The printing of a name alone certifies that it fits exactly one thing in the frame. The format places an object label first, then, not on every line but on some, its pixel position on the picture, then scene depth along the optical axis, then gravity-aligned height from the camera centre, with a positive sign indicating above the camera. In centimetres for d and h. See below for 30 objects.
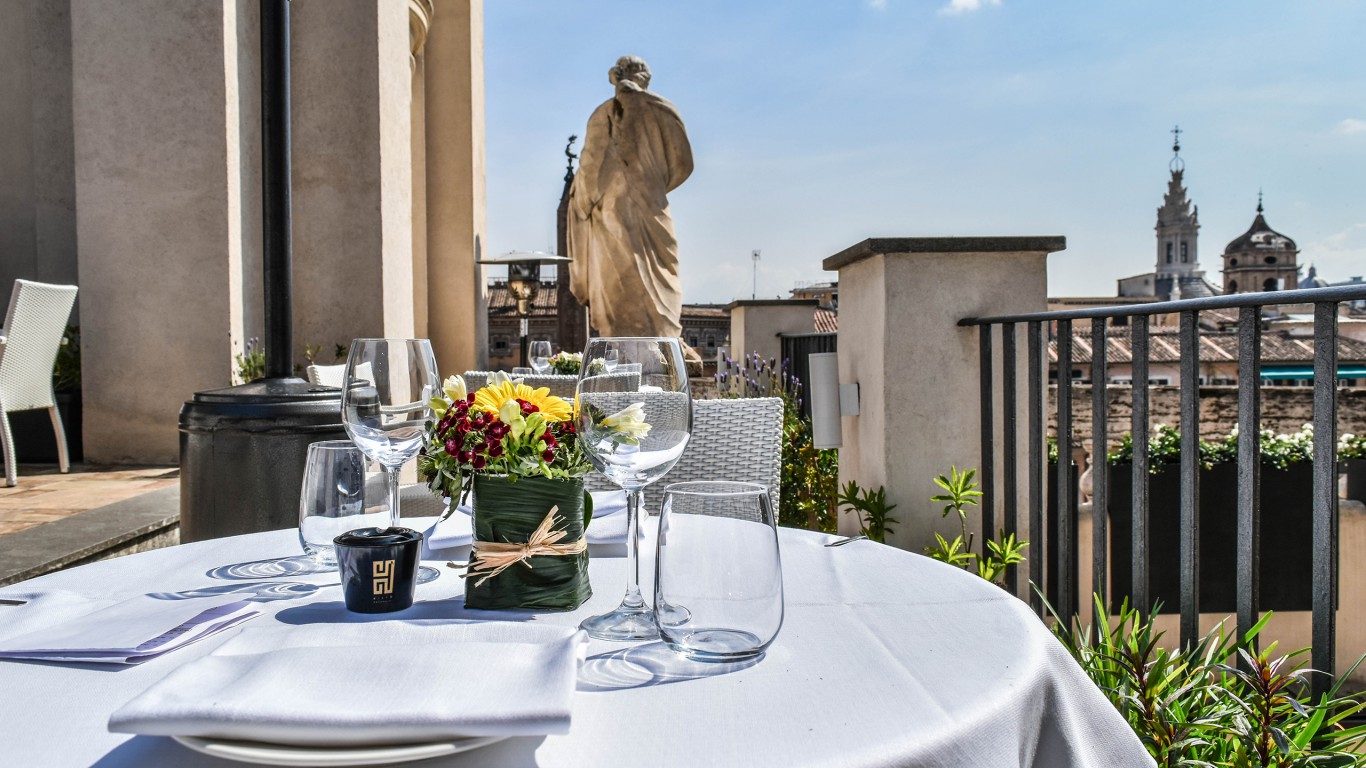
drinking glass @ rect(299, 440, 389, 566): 97 -14
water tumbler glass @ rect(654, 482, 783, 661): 68 -15
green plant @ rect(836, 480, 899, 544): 272 -45
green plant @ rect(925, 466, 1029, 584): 251 -53
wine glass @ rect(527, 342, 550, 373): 505 +7
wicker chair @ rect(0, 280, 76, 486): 382 +12
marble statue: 809 +149
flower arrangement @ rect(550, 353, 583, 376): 513 +2
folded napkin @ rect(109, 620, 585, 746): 54 -21
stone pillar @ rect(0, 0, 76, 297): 515 +136
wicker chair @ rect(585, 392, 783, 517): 201 -18
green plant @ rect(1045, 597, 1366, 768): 139 -59
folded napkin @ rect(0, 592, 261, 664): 74 -23
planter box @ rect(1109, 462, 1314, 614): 484 -98
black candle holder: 86 -20
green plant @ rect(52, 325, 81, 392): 493 +3
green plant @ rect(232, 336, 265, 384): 475 +3
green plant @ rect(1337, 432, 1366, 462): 720 -74
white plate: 53 -23
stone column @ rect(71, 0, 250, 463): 453 +84
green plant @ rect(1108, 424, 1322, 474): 601 -62
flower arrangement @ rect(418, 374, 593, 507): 90 -7
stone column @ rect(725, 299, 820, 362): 801 +40
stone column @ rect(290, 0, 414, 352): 559 +128
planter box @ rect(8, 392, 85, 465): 472 -34
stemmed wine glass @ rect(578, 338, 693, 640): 83 -5
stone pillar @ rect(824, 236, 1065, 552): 271 +5
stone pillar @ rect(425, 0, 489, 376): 812 +176
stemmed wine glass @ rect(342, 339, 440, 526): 96 -3
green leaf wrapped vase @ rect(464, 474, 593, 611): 87 -17
